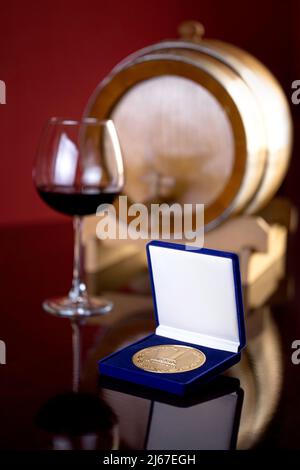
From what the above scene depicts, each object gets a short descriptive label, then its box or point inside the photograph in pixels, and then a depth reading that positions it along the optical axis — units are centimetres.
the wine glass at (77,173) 77
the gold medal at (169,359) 54
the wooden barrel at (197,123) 92
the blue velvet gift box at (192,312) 54
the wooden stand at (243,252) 90
